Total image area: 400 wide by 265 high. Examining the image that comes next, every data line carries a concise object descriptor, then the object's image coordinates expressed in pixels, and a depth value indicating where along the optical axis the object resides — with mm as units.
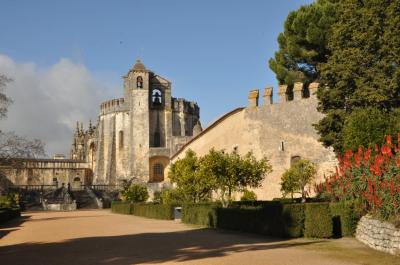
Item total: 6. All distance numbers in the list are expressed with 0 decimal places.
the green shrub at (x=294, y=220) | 14728
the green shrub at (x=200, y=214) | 19922
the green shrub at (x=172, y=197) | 32188
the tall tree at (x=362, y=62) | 19469
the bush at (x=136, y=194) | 42906
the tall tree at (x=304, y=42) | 28734
